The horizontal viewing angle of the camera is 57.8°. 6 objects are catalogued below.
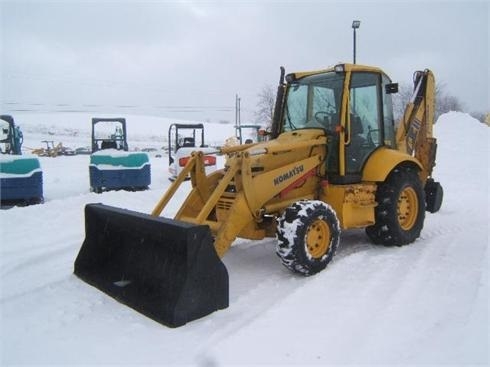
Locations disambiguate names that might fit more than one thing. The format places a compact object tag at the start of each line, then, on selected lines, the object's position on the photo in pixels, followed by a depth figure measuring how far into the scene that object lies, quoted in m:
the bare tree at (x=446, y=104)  47.88
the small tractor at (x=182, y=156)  13.87
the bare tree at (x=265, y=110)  38.22
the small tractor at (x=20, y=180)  10.12
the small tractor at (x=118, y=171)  11.84
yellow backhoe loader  3.96
